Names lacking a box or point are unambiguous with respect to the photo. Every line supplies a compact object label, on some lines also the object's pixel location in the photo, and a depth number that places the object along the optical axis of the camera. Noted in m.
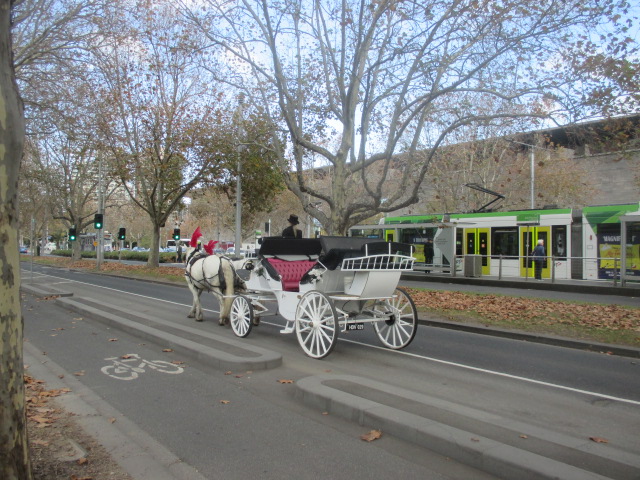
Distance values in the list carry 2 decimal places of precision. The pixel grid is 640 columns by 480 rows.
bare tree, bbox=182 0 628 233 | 13.04
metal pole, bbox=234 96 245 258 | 23.32
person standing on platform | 22.05
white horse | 10.76
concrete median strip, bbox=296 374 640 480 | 3.89
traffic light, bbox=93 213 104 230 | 32.53
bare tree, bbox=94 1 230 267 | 25.25
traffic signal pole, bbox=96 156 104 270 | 34.91
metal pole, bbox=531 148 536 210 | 29.46
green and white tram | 20.86
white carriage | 7.93
